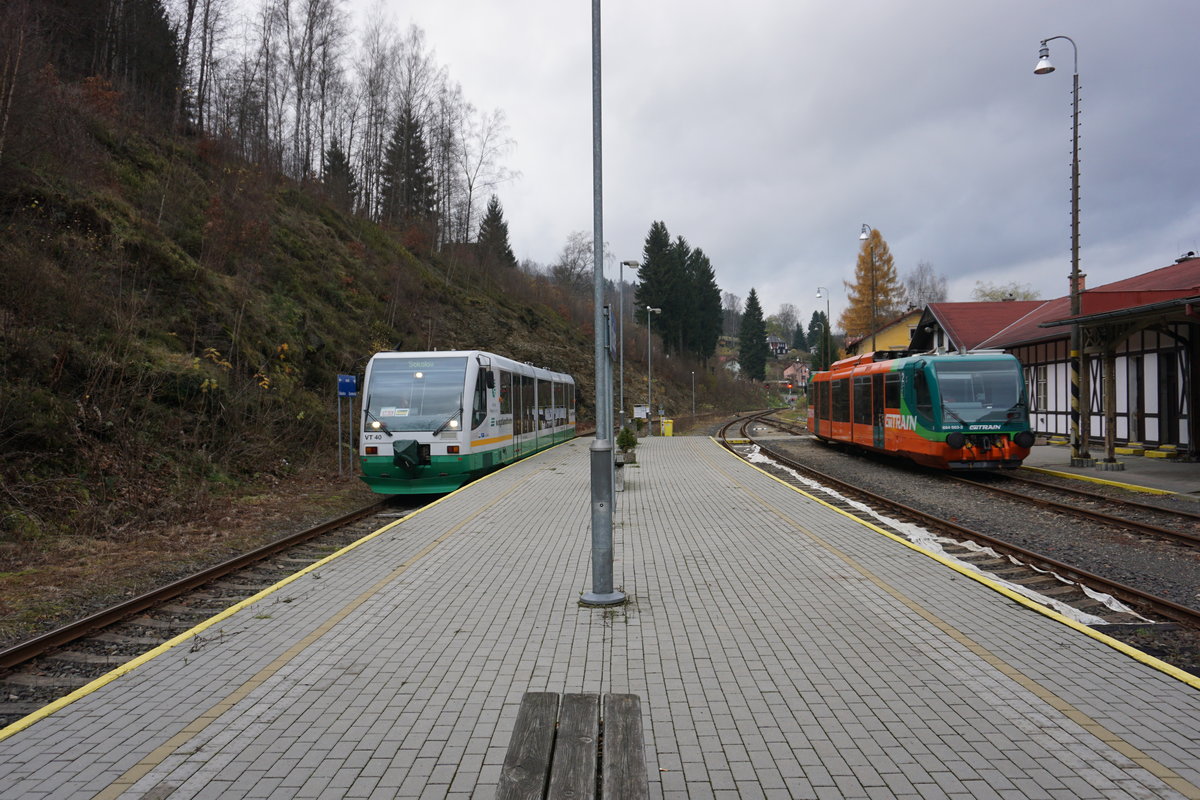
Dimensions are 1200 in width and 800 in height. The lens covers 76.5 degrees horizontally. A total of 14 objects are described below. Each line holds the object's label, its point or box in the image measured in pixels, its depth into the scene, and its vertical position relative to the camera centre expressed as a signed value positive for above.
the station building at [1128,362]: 18.73 +1.73
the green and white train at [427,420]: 14.38 -0.05
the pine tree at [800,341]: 187.00 +19.03
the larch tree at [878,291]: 68.25 +11.52
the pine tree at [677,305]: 78.50 +11.70
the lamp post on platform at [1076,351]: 18.97 +1.72
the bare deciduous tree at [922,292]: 101.25 +16.93
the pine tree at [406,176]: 43.50 +14.44
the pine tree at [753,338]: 110.38 +11.63
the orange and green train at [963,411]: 17.17 +0.16
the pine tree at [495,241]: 53.78 +14.05
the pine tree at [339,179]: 38.59 +12.44
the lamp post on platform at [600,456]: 6.65 -0.34
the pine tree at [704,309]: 82.38 +12.30
